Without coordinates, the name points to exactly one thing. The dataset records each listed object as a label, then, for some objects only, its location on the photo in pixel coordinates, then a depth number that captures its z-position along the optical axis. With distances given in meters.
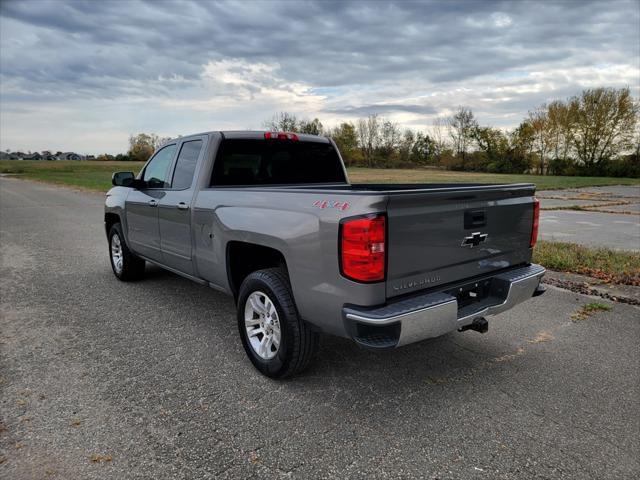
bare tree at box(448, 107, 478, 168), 72.69
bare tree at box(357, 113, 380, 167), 81.75
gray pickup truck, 2.69
